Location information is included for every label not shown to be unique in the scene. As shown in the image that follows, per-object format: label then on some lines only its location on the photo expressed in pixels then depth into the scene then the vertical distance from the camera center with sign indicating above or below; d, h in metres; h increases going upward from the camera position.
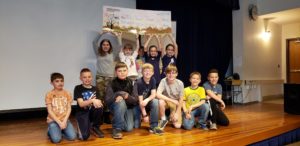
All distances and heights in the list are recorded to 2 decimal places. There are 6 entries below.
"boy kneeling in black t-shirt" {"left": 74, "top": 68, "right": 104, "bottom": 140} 2.47 -0.40
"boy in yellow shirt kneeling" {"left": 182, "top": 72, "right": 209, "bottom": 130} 2.96 -0.44
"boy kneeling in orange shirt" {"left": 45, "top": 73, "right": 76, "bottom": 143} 2.40 -0.41
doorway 7.06 +0.13
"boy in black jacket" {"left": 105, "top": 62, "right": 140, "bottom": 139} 2.57 -0.33
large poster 3.51 +0.66
